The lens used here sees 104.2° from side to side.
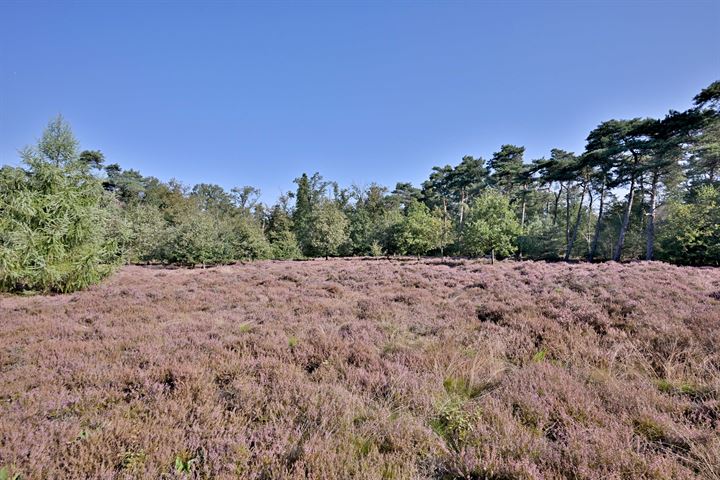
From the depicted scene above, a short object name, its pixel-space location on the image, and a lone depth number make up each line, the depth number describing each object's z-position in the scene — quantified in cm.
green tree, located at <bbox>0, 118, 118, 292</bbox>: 924
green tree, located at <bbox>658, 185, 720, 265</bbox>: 1984
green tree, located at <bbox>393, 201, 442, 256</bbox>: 3056
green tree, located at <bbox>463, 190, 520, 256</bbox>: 2441
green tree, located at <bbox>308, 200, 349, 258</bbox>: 3616
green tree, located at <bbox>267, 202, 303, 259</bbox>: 3584
